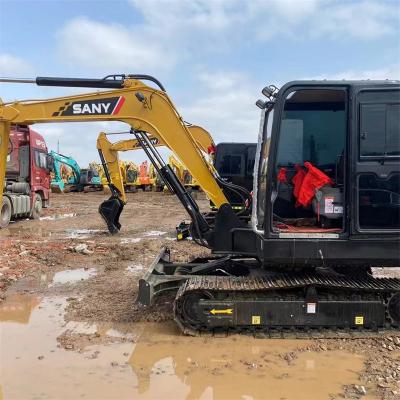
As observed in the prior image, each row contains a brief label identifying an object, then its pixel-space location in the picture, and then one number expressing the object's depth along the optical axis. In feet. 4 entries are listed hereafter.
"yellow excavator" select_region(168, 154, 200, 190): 83.80
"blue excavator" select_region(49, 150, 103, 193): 122.62
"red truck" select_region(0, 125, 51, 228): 54.95
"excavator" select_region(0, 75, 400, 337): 16.44
